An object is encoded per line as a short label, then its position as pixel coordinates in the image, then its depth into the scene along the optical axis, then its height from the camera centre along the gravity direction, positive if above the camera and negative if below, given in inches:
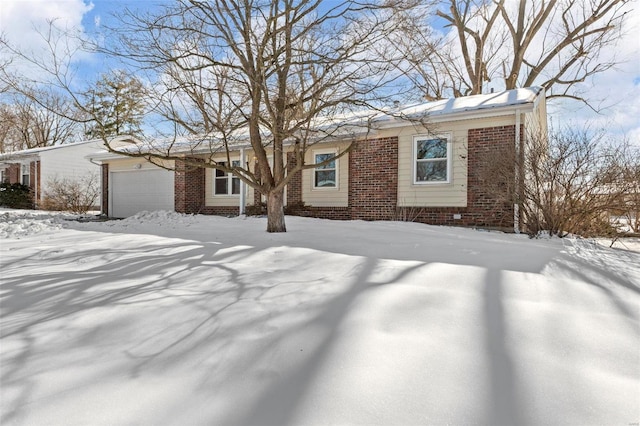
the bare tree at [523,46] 655.8 +321.1
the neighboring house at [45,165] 812.0 +96.8
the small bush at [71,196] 665.0 +19.3
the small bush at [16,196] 802.2 +20.0
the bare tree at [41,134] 1193.4 +255.0
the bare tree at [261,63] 247.3 +102.3
